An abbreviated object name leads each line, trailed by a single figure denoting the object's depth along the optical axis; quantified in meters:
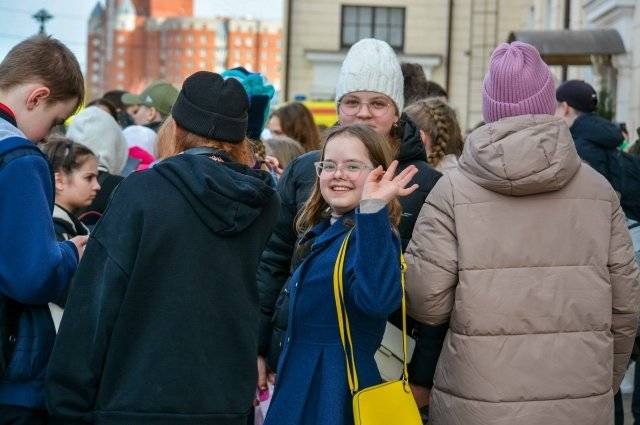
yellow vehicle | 34.73
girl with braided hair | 9.52
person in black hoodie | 5.41
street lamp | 40.22
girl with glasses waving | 6.00
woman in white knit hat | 7.51
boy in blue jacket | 5.65
